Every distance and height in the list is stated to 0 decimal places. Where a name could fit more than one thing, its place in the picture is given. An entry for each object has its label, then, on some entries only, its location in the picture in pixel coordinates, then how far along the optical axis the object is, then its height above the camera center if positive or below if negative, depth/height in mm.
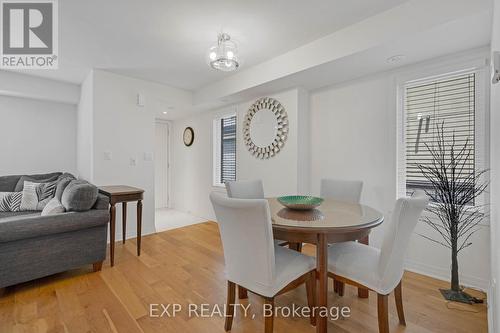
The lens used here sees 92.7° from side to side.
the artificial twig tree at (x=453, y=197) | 1988 -276
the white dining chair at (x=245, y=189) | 2520 -267
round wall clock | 5078 +616
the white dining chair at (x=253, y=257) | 1321 -552
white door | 5480 -1
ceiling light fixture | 2105 +976
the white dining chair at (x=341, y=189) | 2430 -260
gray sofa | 1937 -707
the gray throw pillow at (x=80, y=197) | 2258 -320
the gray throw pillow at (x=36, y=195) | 3050 -399
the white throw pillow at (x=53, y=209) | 2238 -428
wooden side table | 2609 -386
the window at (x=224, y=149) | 4387 +297
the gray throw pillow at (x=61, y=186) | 2787 -270
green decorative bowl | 1845 -302
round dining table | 1437 -404
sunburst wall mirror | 3352 +553
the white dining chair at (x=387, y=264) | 1346 -628
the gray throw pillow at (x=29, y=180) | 3395 -234
